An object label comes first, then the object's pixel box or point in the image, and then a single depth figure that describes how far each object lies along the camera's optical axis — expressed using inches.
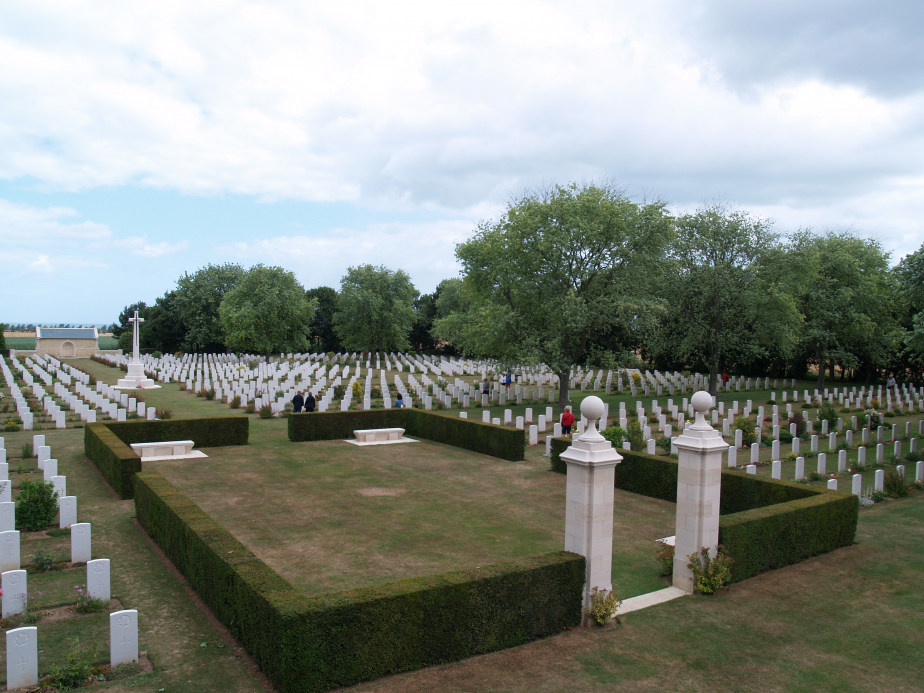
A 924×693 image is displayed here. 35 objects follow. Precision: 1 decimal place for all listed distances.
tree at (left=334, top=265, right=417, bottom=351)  2338.8
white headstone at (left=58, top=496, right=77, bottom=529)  414.3
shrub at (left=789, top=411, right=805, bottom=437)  853.2
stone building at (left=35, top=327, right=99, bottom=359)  2864.2
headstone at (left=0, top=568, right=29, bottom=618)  279.0
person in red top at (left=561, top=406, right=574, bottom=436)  750.5
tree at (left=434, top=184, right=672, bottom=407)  1044.5
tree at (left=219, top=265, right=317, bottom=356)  2143.2
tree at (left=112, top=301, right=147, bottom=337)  2962.6
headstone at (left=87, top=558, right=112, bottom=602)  299.4
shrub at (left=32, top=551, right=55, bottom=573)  344.8
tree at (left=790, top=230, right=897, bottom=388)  1505.9
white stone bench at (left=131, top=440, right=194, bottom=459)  657.6
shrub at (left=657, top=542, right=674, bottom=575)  354.9
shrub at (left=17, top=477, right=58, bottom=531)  412.8
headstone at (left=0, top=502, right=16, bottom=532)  366.0
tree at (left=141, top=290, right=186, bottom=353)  2733.8
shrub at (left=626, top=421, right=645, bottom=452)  669.3
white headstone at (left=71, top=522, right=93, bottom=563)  355.3
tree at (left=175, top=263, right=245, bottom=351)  2603.3
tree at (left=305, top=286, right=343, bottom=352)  2891.2
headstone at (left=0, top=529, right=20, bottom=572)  329.4
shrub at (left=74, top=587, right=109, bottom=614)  292.0
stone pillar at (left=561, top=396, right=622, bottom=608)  289.7
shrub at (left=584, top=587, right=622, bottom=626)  287.9
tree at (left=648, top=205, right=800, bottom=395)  1294.3
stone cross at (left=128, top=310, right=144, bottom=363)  1397.6
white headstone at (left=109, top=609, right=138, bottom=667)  238.1
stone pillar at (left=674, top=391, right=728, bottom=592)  329.7
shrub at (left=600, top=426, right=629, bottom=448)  631.2
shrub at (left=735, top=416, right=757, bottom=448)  781.3
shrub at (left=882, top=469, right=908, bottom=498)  545.7
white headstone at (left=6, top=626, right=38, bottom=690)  218.7
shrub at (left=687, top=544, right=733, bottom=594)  328.5
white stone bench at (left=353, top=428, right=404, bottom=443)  789.9
